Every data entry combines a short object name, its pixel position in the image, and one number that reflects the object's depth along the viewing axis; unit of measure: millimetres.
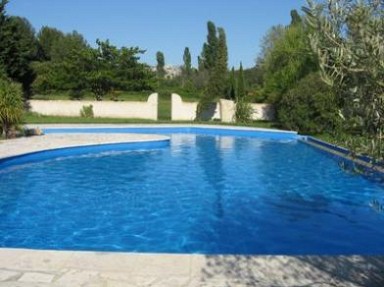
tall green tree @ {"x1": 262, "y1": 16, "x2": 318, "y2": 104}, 26339
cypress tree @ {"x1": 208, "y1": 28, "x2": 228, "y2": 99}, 27484
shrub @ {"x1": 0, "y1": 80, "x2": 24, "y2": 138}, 15758
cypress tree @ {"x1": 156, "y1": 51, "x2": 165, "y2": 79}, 77125
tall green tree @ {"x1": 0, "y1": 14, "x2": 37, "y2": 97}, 25891
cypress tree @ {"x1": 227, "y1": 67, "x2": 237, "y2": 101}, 31000
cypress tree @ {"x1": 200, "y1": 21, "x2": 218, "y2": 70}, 55906
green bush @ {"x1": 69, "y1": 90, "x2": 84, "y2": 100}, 31141
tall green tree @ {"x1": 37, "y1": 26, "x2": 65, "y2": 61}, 56766
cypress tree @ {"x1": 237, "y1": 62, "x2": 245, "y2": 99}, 30188
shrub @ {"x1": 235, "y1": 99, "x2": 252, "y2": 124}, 27234
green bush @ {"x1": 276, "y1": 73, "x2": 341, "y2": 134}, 20109
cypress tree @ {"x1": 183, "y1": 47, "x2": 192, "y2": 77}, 66188
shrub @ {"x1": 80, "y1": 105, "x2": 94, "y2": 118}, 27125
